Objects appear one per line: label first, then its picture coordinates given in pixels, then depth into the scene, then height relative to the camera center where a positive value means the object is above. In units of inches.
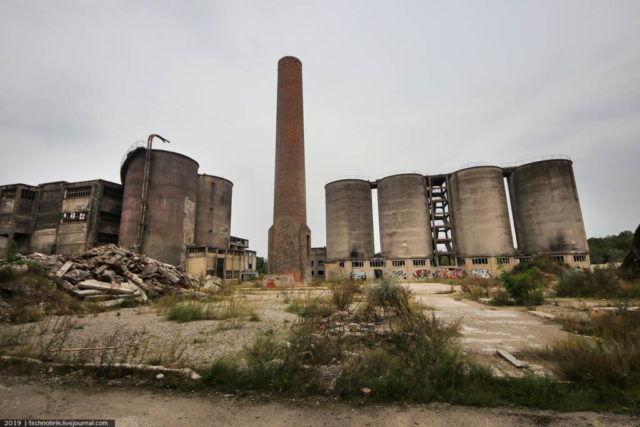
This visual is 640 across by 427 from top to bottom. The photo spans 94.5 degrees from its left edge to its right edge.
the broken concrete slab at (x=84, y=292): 384.8 -19.7
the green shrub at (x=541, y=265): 1133.7 +0.7
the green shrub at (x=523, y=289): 372.2 -30.4
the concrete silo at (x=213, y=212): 1637.6 +352.3
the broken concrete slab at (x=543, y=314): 264.6 -46.2
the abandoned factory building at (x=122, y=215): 1362.0 +293.7
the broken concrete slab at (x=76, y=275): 414.3 +3.4
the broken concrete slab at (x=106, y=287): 406.0 -13.5
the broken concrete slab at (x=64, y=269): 408.4 +12.6
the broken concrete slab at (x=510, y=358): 143.5 -46.7
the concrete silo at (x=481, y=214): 1631.4 +296.4
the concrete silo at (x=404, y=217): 1733.5 +309.1
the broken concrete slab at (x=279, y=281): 935.7 -27.6
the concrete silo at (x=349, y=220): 1897.1 +330.9
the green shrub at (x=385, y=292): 298.8 -24.5
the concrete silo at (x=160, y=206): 1343.5 +322.7
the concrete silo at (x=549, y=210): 1561.3 +296.3
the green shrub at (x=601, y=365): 118.8 -42.6
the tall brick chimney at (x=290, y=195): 981.2 +256.4
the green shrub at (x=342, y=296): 330.1 -30.3
